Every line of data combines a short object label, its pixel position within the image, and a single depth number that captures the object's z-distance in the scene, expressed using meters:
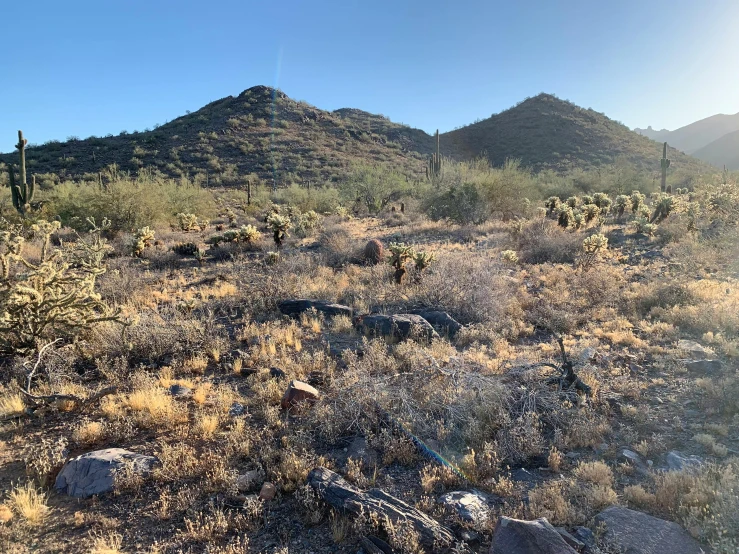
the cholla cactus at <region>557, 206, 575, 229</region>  14.30
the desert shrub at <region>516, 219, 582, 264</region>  11.24
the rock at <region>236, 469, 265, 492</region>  3.28
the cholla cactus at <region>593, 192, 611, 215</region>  18.31
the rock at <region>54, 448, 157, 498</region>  3.29
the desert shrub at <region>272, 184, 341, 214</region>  24.47
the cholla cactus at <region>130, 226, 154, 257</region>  12.12
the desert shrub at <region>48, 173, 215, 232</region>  15.51
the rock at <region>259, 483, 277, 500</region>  3.18
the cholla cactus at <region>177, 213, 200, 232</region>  17.52
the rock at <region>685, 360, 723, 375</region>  4.84
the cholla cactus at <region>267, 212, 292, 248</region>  12.82
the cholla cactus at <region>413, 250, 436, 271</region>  9.20
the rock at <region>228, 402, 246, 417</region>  4.37
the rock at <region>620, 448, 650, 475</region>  3.34
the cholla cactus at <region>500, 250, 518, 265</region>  10.66
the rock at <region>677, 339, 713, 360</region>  5.25
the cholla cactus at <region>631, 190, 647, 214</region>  17.88
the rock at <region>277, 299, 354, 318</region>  7.32
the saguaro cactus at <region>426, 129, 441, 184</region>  23.92
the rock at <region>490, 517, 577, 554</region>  2.44
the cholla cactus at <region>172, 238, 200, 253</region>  12.83
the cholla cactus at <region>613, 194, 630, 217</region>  17.73
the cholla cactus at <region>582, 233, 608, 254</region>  10.39
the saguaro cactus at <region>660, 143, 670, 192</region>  23.86
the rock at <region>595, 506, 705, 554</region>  2.50
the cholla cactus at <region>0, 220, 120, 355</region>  4.64
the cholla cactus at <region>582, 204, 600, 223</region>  15.93
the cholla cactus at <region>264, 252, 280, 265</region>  11.07
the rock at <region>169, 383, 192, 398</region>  4.71
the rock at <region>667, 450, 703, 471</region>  3.21
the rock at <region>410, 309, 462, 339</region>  6.58
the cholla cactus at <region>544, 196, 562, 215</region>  19.20
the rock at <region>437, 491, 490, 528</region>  2.86
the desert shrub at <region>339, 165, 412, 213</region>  24.98
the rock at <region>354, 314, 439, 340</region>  6.26
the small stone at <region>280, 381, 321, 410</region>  4.42
